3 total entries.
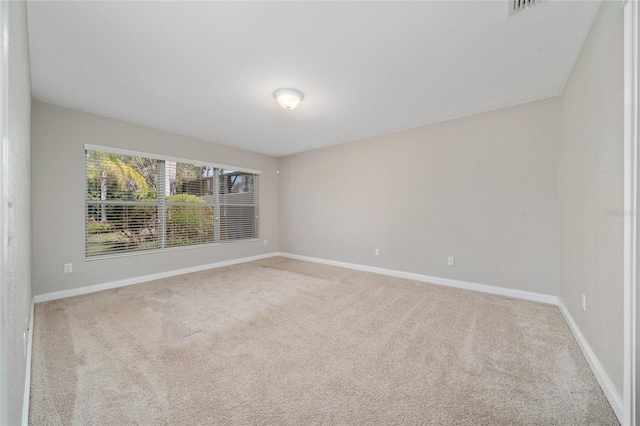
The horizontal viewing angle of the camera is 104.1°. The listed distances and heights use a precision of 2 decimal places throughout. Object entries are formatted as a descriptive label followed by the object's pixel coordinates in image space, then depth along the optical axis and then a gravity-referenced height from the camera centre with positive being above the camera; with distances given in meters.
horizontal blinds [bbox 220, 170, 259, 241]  5.09 +0.15
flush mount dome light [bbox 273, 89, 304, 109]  2.78 +1.30
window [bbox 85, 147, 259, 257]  3.54 +0.15
